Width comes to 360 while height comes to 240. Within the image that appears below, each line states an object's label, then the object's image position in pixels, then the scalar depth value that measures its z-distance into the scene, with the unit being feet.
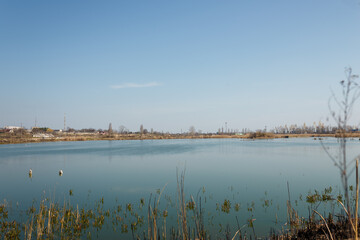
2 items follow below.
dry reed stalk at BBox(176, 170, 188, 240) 14.97
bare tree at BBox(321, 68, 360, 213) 7.67
